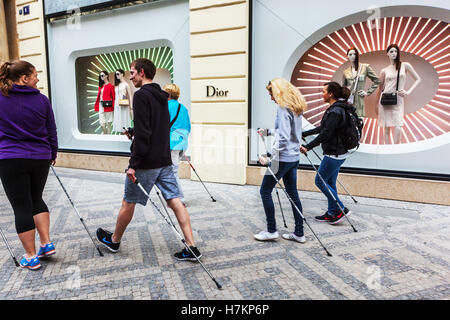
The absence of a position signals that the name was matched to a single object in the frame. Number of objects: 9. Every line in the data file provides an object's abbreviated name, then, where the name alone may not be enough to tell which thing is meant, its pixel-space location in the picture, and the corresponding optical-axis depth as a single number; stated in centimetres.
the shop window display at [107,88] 902
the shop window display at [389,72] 589
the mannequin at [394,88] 602
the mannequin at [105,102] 928
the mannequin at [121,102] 911
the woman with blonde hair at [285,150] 346
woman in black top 418
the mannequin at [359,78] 634
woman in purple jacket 298
